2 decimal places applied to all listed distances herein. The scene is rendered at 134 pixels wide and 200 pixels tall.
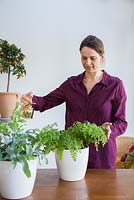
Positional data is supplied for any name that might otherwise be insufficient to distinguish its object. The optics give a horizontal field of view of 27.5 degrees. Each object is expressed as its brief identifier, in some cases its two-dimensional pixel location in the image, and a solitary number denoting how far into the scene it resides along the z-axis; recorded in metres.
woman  1.73
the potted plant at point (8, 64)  2.12
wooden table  1.10
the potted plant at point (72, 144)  1.18
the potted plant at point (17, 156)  1.04
